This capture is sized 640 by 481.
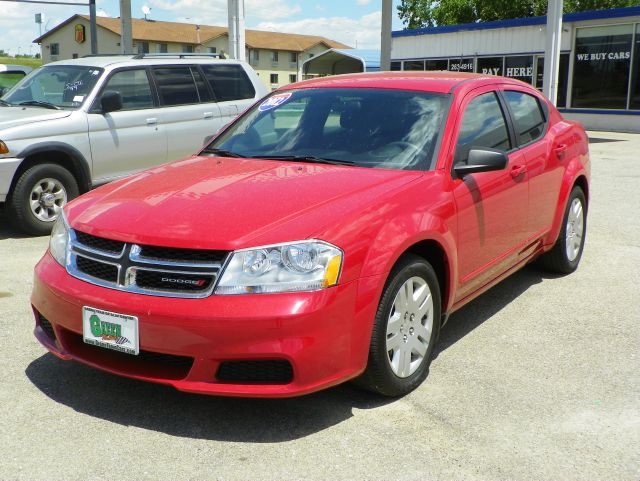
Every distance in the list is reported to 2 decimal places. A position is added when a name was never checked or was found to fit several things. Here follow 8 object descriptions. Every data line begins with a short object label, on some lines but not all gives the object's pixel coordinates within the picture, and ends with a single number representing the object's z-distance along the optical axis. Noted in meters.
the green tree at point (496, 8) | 45.62
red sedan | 3.13
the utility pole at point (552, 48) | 17.42
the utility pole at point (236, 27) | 15.98
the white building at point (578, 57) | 22.77
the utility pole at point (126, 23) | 20.05
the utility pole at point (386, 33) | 19.53
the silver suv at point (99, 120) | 7.42
